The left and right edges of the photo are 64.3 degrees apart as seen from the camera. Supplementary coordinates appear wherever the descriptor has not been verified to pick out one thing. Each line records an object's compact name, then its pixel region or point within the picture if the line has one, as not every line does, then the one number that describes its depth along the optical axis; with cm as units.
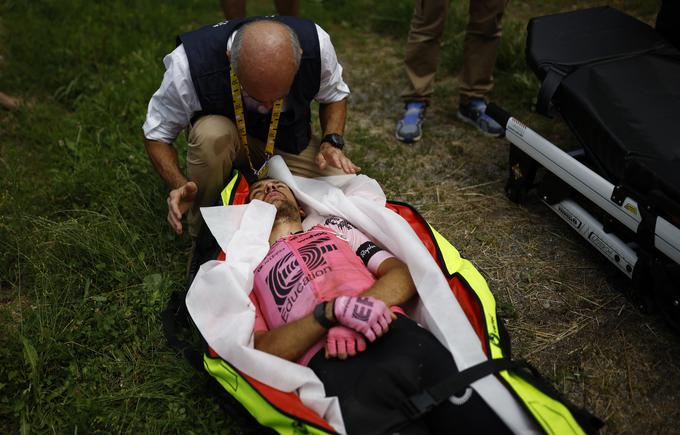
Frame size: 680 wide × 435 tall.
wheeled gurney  239
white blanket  202
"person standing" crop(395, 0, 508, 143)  399
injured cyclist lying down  191
